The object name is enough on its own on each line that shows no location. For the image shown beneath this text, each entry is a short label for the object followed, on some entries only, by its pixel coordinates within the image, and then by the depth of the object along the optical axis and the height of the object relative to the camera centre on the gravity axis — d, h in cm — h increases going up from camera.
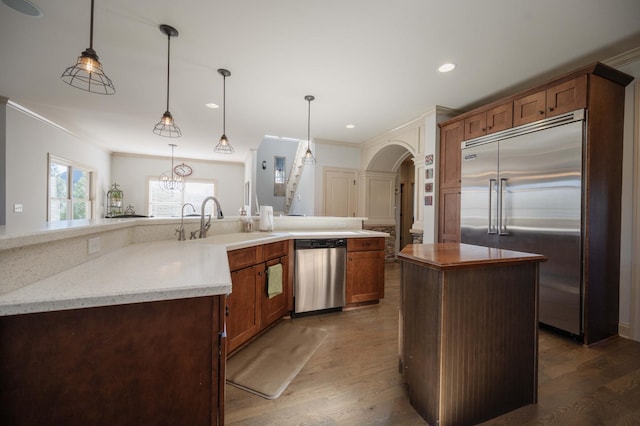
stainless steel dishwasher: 290 -72
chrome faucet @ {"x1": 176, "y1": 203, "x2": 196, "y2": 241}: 227 -21
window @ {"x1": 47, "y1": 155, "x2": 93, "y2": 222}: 491 +39
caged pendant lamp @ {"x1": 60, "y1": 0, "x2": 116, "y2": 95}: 151 +87
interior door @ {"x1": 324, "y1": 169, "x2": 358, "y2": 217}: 579 +46
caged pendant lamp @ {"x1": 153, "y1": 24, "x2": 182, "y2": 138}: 221 +155
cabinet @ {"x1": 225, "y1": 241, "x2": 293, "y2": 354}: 204 -73
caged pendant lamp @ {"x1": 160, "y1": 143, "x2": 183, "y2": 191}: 795 +91
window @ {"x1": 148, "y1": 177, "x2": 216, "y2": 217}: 799 +44
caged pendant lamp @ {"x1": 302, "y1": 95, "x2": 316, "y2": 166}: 357 +158
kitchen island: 138 -68
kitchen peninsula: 84 -48
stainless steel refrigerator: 236 +14
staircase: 723 +106
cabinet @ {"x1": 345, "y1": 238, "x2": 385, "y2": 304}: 314 -71
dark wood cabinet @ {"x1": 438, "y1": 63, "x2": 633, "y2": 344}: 230 +41
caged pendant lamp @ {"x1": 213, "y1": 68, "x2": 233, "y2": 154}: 294 +158
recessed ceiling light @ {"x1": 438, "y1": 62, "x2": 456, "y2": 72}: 271 +156
